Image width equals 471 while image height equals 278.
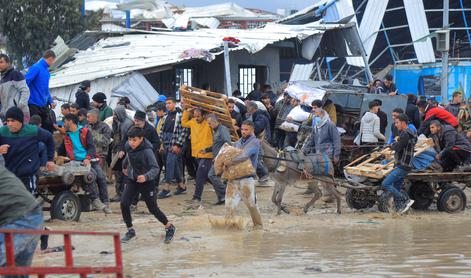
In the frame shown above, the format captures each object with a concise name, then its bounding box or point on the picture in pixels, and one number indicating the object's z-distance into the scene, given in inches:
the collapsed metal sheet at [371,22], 1456.7
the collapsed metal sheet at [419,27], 1433.3
